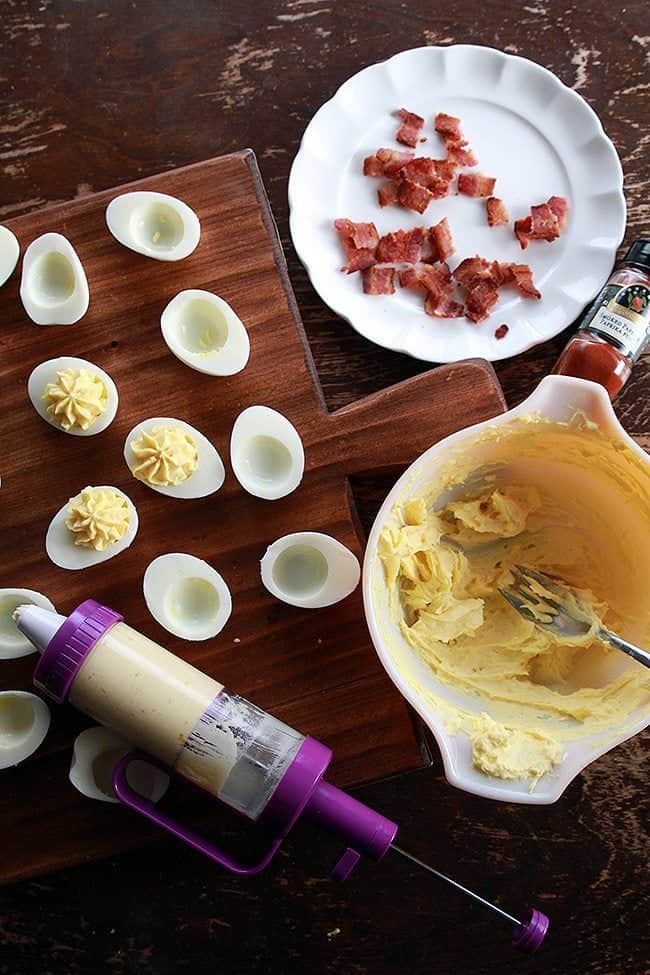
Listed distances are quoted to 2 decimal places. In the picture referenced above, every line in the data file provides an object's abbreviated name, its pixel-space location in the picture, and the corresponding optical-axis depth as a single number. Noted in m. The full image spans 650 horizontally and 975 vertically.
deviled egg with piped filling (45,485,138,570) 0.94
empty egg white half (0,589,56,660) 0.95
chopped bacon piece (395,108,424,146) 1.17
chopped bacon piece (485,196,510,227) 1.16
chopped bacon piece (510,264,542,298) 1.14
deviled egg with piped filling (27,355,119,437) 0.96
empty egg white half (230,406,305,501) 0.97
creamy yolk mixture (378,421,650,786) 0.94
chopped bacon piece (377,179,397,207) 1.17
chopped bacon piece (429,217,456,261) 1.15
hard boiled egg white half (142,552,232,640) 0.96
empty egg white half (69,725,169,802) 0.96
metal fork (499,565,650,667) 0.98
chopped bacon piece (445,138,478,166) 1.17
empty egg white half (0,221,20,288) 0.97
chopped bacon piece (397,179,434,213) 1.15
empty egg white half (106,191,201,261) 0.97
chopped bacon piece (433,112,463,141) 1.17
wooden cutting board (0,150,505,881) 0.96
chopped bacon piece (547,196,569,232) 1.16
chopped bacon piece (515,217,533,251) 1.16
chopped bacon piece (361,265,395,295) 1.14
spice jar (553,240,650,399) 1.02
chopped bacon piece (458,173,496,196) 1.16
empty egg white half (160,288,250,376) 0.97
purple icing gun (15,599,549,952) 0.87
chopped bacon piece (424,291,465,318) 1.14
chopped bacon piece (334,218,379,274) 1.14
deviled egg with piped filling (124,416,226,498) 0.95
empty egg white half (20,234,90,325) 0.96
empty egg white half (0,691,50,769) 0.96
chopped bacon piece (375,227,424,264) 1.15
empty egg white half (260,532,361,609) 0.96
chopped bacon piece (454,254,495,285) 1.15
